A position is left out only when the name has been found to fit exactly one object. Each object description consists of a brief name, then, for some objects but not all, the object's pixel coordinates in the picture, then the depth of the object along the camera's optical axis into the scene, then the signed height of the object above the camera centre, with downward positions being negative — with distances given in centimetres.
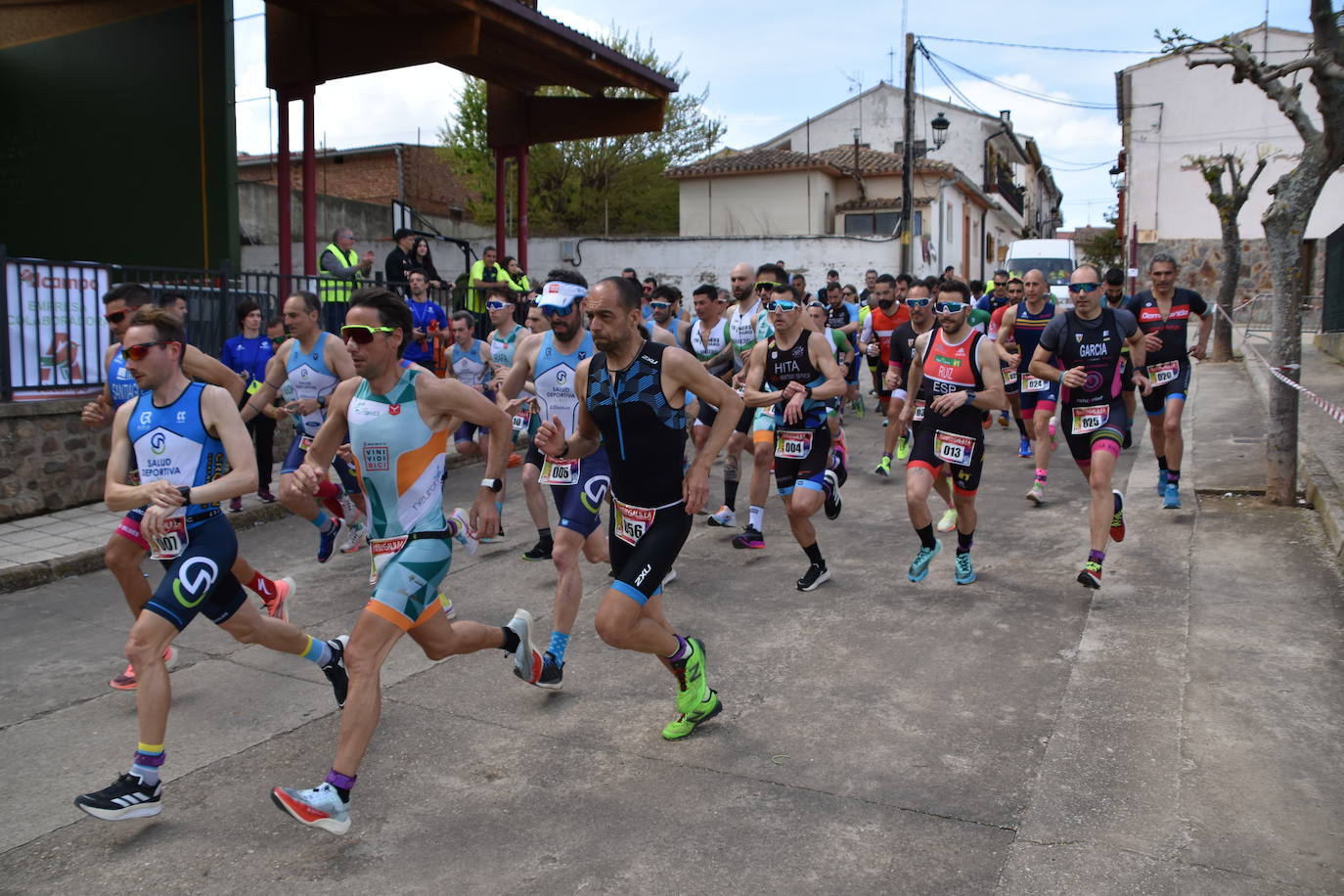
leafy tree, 3131 +509
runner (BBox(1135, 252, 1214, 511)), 891 -12
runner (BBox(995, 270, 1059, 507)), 1105 +7
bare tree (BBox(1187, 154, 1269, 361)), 1859 +235
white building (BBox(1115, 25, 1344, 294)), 3581 +684
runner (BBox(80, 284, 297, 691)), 513 -98
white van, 3266 +260
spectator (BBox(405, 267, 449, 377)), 1225 +16
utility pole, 2545 +413
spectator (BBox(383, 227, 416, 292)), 1403 +101
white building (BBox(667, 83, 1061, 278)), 3538 +495
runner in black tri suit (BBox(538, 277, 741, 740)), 448 -52
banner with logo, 913 +4
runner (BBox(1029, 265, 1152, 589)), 677 -26
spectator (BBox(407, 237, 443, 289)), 1398 +107
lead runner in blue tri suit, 413 -63
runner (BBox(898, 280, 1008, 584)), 675 -47
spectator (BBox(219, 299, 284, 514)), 963 -18
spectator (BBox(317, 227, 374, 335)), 1272 +70
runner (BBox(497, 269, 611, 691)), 546 -75
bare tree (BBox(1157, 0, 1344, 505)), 816 +103
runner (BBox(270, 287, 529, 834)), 395 -56
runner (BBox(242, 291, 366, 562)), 747 -29
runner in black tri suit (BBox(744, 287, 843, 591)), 693 -41
